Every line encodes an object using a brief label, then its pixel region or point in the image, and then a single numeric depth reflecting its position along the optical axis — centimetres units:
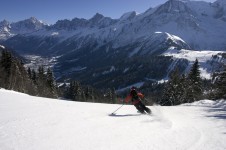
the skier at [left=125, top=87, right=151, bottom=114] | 1110
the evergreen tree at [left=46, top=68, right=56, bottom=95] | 4235
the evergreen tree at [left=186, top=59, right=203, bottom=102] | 3505
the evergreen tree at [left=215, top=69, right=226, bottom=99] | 2502
